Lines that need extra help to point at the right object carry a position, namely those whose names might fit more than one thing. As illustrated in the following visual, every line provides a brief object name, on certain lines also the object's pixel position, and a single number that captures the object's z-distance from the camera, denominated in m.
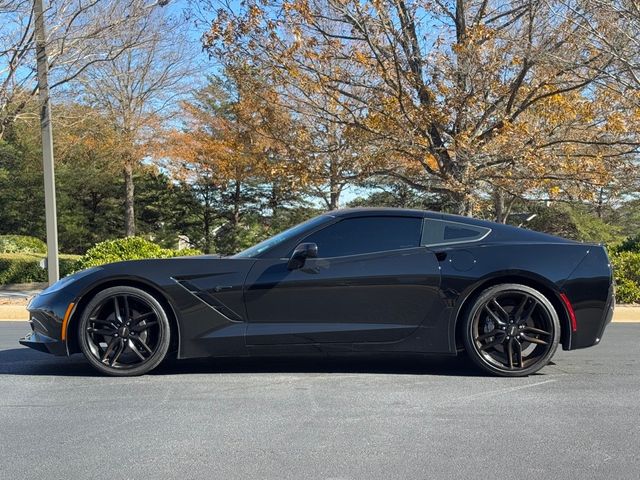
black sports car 4.89
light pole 10.60
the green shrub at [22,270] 15.49
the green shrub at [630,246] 12.41
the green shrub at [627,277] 10.25
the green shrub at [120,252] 11.99
